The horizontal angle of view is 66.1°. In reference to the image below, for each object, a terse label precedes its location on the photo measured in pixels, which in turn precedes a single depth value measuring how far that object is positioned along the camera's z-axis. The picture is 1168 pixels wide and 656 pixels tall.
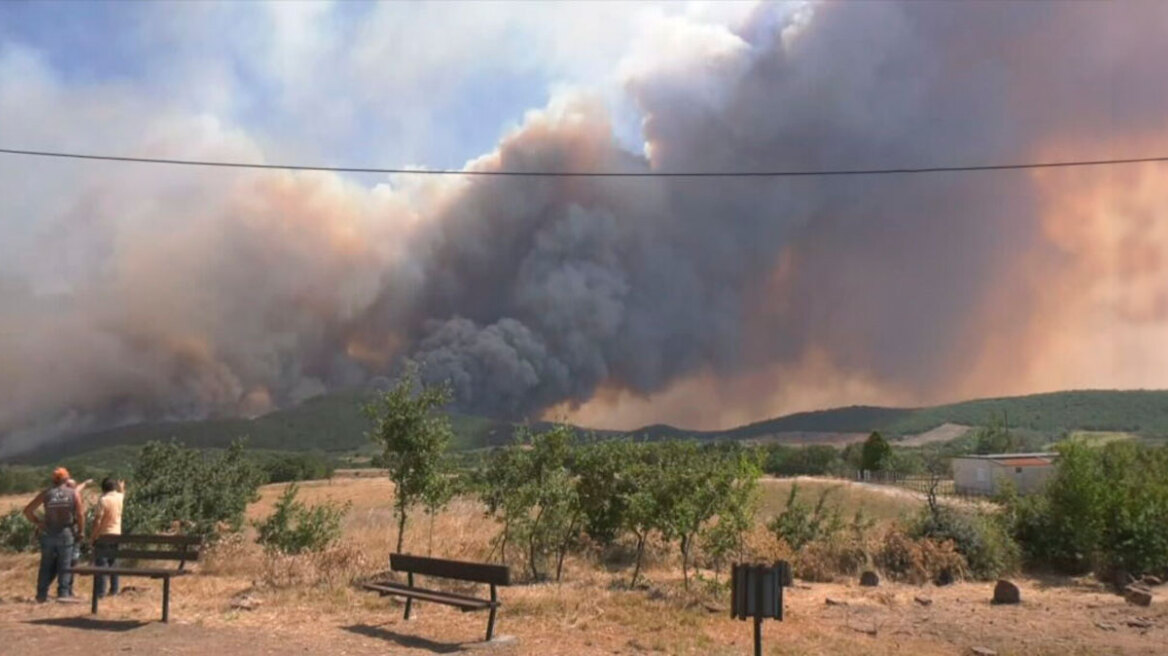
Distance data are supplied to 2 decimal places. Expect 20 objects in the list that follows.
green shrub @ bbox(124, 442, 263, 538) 19.19
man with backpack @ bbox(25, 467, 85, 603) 13.14
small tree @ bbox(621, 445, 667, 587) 15.59
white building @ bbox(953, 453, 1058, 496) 58.41
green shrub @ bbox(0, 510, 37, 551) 19.86
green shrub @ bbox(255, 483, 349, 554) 17.14
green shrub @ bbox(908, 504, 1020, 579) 19.25
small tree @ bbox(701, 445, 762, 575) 15.12
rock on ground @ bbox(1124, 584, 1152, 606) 15.67
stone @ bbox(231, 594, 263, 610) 12.74
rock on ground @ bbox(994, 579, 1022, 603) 15.76
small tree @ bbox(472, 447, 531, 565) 16.03
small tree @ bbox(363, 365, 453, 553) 15.84
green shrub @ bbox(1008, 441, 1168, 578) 19.45
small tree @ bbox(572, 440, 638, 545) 16.94
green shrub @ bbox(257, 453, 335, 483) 52.81
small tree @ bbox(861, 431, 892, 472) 78.69
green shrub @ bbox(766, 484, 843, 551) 20.84
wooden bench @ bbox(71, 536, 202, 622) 11.70
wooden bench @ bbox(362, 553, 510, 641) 10.54
